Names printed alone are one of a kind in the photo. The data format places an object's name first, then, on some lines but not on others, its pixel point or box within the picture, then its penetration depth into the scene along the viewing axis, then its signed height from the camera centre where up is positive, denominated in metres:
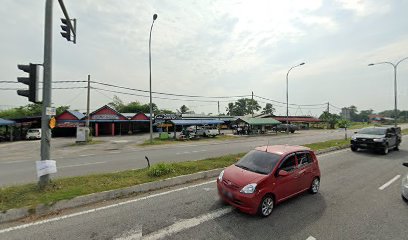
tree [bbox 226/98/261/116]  106.50 +6.68
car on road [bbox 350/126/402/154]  15.37 -1.06
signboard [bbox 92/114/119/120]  41.25 +0.96
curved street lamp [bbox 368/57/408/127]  30.45 +5.08
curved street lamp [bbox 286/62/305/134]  41.69 +4.10
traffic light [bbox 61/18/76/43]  8.88 +3.54
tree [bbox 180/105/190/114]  114.71 +7.06
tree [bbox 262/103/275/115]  117.76 +7.41
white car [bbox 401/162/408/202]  6.47 -1.78
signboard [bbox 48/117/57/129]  7.21 -0.02
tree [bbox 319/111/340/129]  69.88 +1.25
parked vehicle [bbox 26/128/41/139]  34.34 -1.69
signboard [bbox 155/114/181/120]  46.29 +1.15
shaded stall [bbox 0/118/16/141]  30.51 -1.42
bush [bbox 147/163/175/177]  8.66 -1.75
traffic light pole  7.16 +1.04
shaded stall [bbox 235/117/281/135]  41.43 -0.19
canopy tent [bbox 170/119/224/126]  32.77 +0.11
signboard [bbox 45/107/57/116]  7.15 +0.34
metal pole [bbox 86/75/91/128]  29.28 +2.96
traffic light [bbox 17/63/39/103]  6.87 +1.18
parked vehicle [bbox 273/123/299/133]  53.55 -0.92
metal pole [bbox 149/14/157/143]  26.50 +4.92
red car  5.51 -1.40
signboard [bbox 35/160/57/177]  7.00 -1.33
